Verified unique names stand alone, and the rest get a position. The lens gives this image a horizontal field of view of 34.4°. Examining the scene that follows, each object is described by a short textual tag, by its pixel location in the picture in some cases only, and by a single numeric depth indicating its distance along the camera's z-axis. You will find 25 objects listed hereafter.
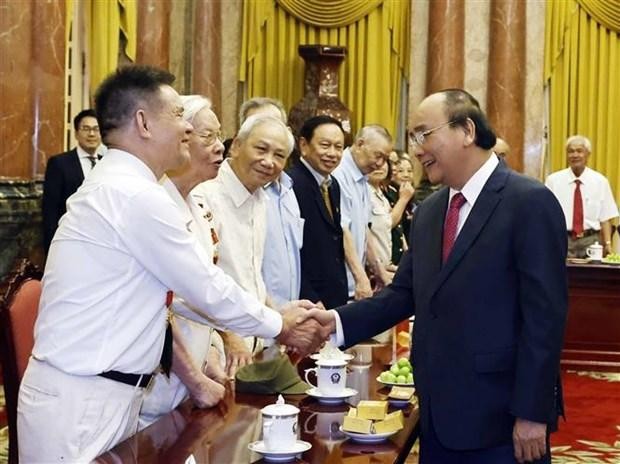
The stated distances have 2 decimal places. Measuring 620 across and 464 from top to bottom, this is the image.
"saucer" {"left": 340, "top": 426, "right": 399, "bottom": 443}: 2.46
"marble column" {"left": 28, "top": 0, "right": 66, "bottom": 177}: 6.99
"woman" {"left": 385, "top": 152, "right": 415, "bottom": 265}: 7.39
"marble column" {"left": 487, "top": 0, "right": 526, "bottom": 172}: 9.81
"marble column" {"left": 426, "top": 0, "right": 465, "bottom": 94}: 9.87
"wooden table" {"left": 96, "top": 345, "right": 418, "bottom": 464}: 2.31
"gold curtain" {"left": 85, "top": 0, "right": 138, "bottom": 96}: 8.70
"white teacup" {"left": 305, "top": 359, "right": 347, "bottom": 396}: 2.88
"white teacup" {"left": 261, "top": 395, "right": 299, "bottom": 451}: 2.30
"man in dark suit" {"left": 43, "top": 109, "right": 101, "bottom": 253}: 6.66
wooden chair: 2.79
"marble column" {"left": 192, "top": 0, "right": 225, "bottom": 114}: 10.21
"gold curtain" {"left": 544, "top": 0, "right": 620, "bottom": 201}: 10.23
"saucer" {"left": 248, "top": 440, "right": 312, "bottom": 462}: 2.28
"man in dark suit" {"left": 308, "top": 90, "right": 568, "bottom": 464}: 2.62
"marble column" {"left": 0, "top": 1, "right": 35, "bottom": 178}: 6.59
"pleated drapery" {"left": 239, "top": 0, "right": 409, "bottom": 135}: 10.41
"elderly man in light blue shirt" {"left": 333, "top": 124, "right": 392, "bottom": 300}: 5.69
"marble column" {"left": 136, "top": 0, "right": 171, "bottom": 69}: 9.30
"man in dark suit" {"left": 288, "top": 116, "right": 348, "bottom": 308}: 5.02
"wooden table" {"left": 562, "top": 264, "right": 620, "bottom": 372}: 7.42
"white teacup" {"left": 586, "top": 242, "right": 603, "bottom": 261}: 7.76
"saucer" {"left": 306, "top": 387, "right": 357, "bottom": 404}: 2.85
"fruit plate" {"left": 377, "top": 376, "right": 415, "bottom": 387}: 3.05
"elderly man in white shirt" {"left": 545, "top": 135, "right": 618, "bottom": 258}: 8.80
